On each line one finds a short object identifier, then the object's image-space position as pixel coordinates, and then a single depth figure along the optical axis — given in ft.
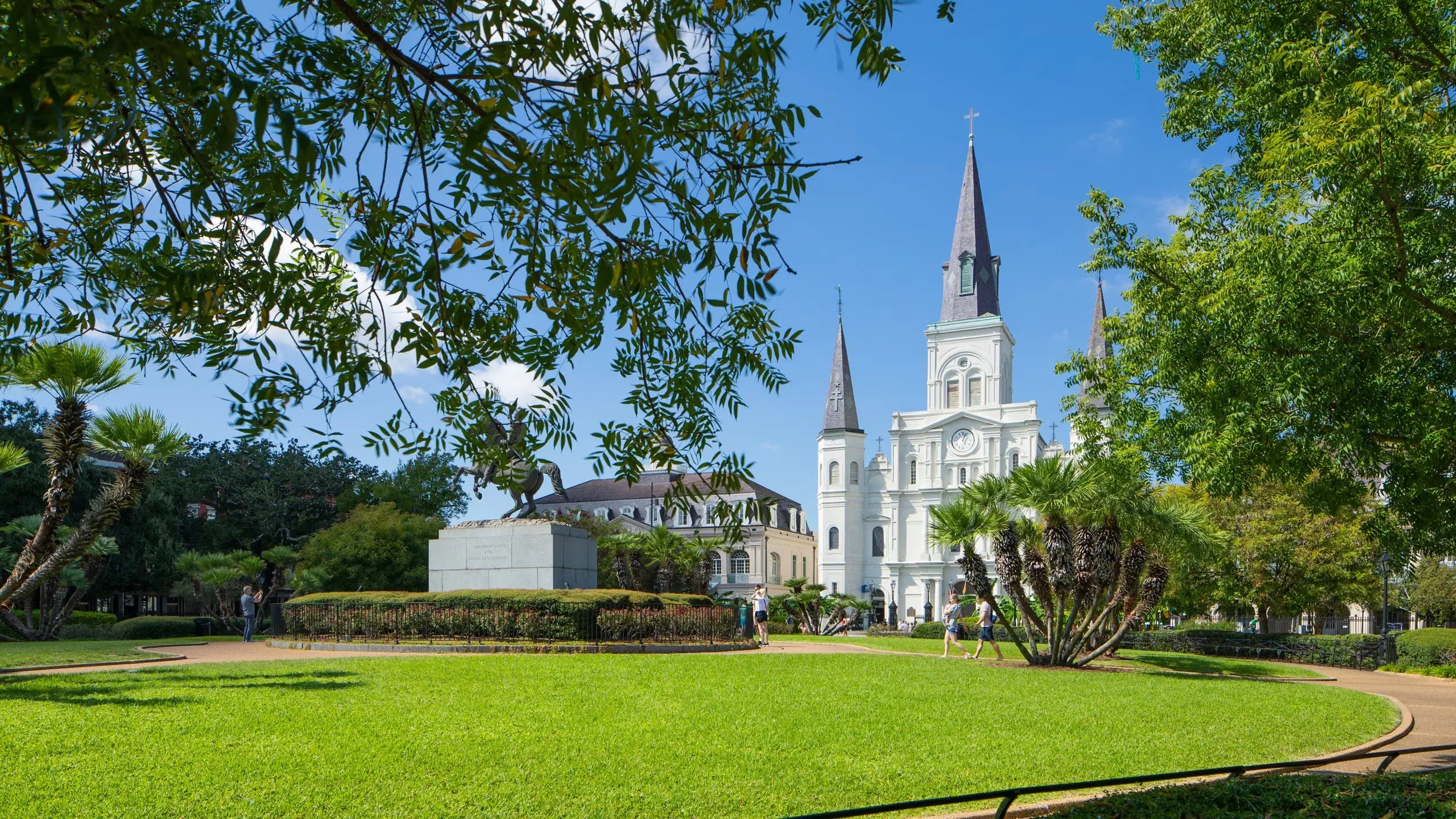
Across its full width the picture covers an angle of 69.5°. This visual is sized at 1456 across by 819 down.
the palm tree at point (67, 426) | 39.37
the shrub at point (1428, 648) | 89.35
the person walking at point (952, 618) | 81.22
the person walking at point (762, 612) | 84.53
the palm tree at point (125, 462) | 41.68
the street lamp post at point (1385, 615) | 96.27
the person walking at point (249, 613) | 82.58
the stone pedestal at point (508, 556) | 71.46
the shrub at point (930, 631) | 135.03
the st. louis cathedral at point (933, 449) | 251.19
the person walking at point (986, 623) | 73.05
